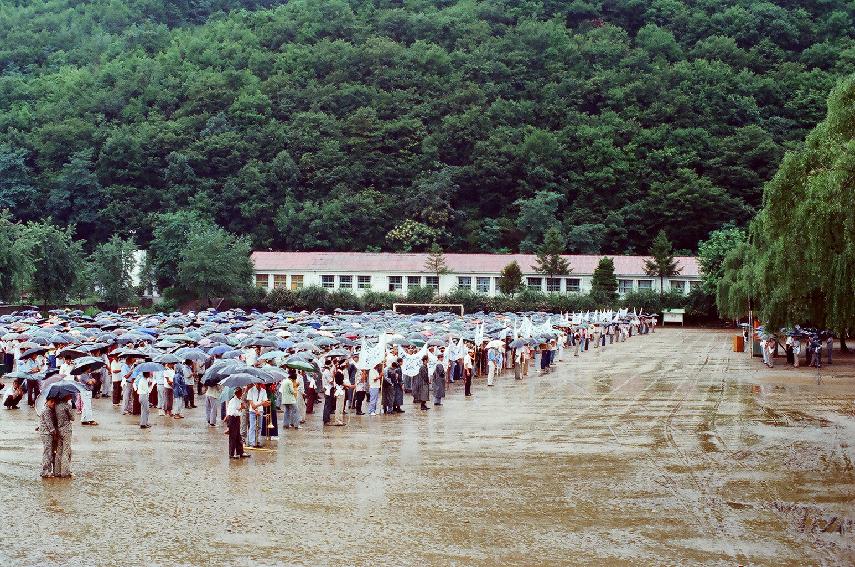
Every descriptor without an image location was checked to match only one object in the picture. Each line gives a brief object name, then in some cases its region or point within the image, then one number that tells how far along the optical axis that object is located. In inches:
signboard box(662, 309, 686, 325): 3048.7
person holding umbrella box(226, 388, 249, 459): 727.1
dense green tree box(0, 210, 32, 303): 2303.2
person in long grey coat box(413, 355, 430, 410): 1042.1
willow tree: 971.3
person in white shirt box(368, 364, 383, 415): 991.6
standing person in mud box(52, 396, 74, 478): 653.3
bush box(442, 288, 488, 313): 2972.4
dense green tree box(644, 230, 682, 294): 3211.1
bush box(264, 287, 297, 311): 3031.5
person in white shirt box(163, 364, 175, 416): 977.5
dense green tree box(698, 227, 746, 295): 2947.8
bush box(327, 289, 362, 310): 3002.0
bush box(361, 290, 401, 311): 3014.3
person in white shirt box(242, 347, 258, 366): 894.6
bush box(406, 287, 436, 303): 3031.5
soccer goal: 2945.9
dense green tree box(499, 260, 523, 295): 3125.0
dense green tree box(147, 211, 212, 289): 3257.9
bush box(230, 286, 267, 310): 3053.6
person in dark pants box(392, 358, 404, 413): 999.6
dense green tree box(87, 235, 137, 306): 2989.7
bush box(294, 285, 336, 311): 3024.1
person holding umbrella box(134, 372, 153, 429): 895.7
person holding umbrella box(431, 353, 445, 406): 1072.8
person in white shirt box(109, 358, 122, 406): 1069.8
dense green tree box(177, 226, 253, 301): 2955.2
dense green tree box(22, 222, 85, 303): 2647.6
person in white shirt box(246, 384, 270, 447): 780.0
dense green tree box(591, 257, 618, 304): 3075.8
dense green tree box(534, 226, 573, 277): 3238.2
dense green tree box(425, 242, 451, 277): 3233.3
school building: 3287.4
